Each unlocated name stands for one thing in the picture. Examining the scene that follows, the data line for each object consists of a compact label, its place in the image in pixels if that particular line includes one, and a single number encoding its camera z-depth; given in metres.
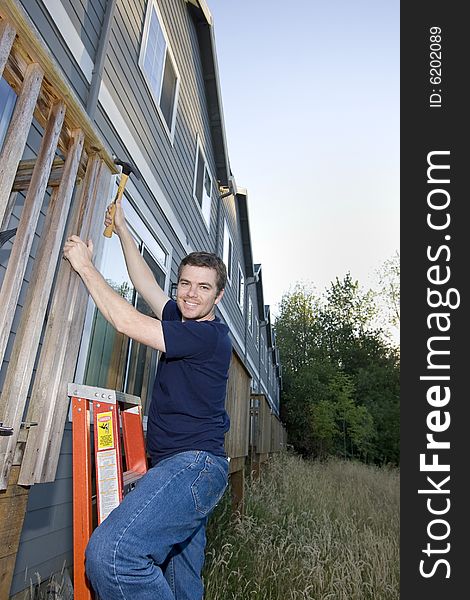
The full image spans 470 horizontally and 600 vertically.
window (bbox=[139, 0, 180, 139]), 5.21
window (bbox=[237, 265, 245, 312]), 13.65
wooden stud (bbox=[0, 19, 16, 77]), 1.28
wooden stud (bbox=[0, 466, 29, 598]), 1.30
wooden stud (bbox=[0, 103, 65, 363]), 1.33
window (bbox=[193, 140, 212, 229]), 7.95
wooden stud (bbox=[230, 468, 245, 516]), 5.56
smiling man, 1.39
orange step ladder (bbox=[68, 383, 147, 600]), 1.48
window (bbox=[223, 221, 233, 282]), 11.04
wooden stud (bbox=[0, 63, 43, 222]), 1.32
